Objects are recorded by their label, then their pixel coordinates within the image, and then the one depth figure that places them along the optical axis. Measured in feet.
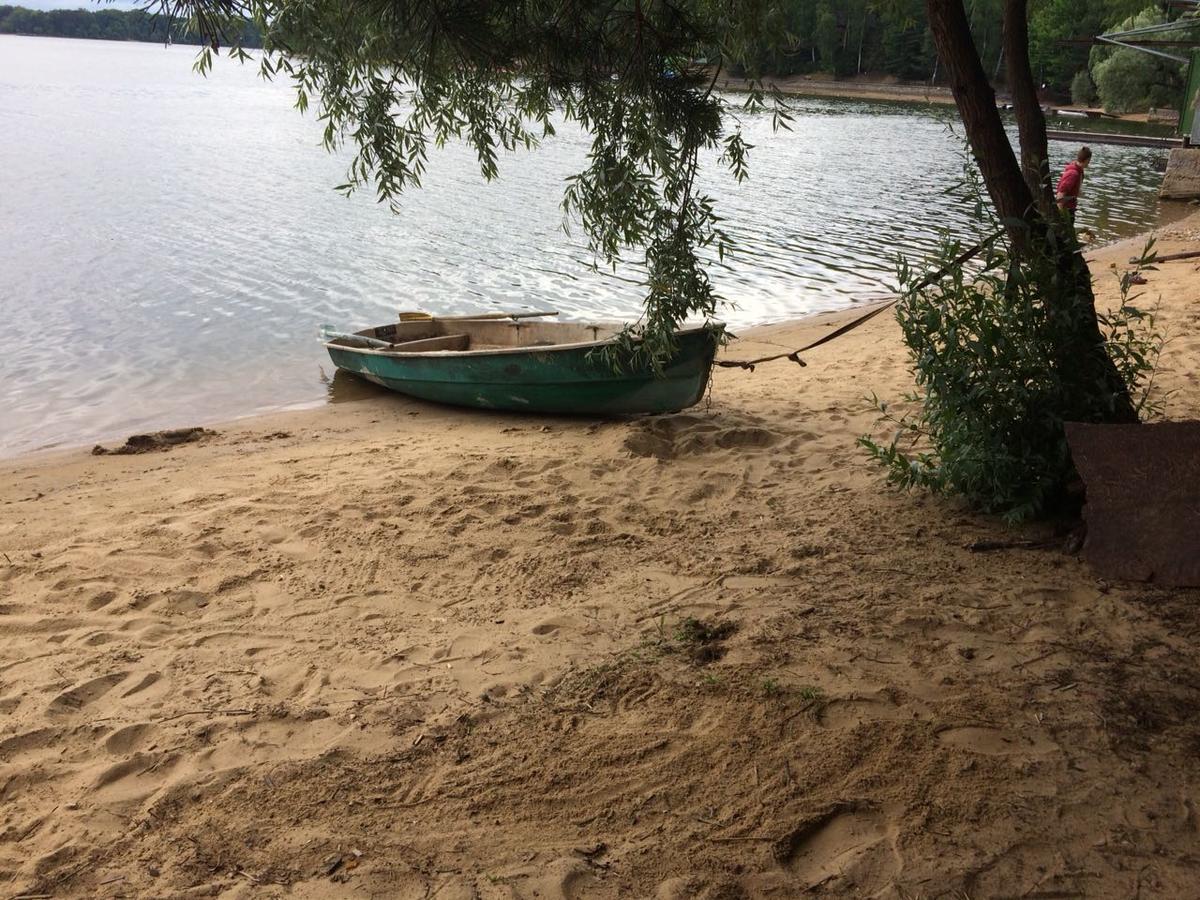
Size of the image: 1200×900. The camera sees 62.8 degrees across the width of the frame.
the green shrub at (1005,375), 16.31
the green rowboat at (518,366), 26.55
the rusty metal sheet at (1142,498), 14.66
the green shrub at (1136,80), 165.58
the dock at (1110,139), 125.08
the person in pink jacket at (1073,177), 42.22
